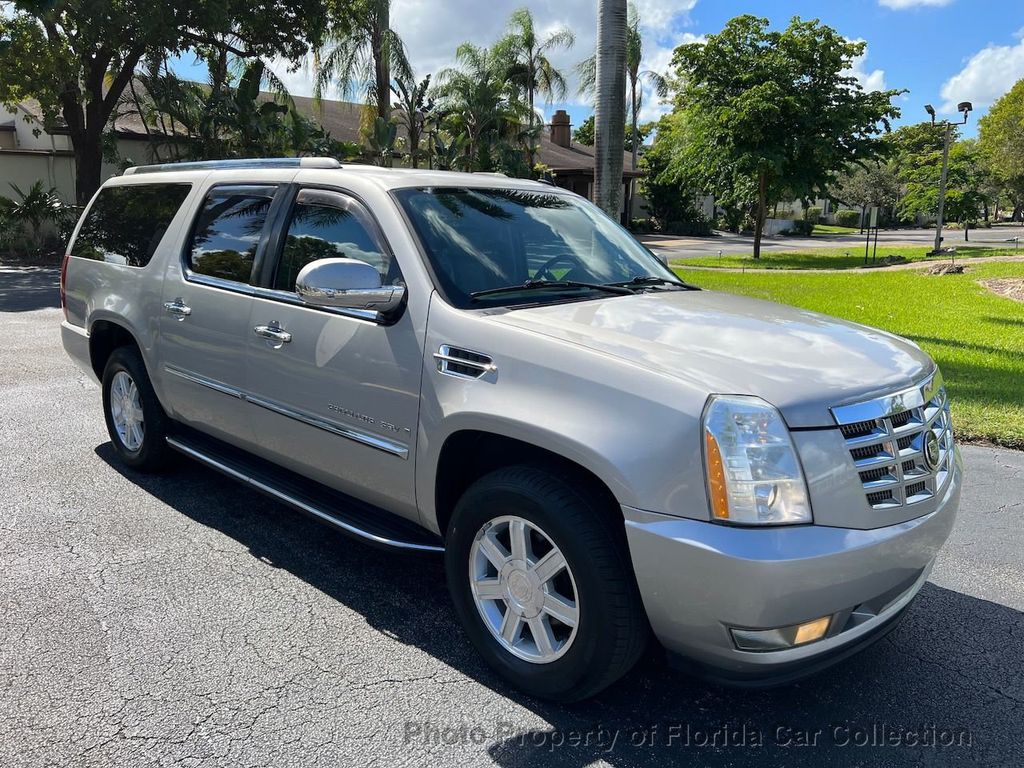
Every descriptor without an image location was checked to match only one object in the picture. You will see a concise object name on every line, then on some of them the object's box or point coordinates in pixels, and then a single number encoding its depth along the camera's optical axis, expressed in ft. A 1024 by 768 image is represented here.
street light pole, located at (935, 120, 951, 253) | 107.24
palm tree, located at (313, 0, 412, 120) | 95.91
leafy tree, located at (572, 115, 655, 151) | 210.59
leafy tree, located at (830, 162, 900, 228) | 213.46
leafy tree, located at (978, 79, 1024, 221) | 200.54
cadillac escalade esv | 8.21
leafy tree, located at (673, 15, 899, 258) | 84.17
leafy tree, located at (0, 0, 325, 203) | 61.52
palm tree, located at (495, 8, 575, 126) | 129.08
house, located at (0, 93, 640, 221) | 85.51
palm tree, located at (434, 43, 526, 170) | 111.96
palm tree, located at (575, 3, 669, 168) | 144.87
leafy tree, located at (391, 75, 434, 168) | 102.83
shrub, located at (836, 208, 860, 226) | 232.32
